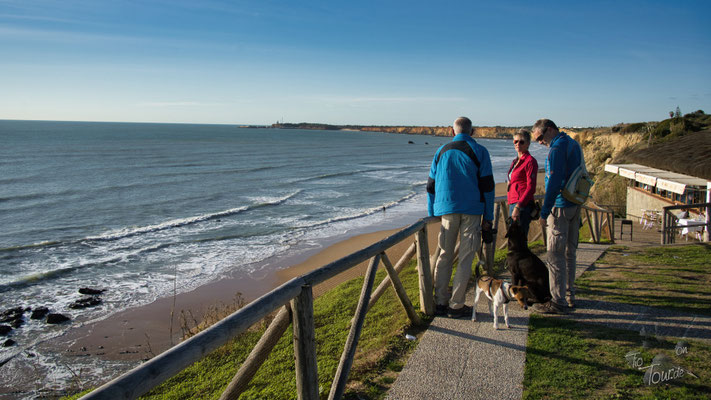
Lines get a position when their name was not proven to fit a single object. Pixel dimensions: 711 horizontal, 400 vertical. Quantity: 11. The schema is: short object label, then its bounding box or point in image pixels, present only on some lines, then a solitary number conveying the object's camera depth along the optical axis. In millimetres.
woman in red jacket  4828
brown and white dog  4312
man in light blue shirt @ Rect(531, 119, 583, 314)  4434
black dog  4574
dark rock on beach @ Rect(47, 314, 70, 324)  8812
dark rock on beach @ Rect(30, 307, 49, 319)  9047
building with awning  11174
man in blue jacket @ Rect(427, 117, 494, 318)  4344
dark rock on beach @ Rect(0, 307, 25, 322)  8922
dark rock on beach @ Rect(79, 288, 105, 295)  10453
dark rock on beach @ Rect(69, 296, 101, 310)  9625
